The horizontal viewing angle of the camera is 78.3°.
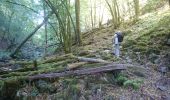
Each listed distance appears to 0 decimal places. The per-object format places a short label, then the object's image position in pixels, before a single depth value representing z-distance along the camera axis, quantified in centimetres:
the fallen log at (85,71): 262
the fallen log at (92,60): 291
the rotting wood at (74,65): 273
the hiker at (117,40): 331
